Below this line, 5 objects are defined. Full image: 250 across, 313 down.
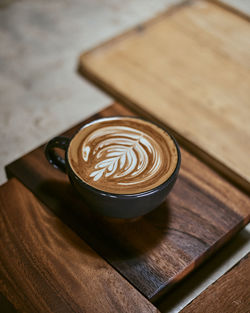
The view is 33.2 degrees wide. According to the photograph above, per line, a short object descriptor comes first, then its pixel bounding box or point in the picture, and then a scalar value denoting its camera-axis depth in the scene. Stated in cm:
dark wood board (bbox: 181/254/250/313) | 69
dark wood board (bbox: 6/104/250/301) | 73
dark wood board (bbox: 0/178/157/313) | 67
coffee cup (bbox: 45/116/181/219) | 69
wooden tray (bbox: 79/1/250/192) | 102
